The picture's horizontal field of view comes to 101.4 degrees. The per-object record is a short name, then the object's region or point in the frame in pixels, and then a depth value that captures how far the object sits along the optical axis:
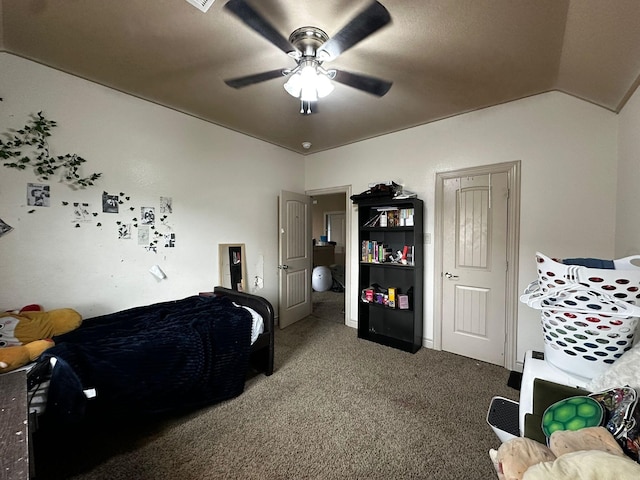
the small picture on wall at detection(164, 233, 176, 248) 2.73
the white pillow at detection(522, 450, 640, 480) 0.64
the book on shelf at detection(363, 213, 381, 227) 3.29
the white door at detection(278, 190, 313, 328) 3.65
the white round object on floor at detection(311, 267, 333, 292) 5.93
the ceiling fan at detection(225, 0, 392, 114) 1.27
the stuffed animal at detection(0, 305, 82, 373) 1.50
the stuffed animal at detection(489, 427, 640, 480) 0.65
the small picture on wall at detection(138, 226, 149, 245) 2.55
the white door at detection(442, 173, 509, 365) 2.62
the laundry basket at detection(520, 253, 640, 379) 1.25
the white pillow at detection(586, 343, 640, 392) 1.02
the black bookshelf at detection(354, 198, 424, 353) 2.99
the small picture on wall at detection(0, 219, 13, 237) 1.91
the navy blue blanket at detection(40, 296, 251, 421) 1.48
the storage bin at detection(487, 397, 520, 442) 1.56
